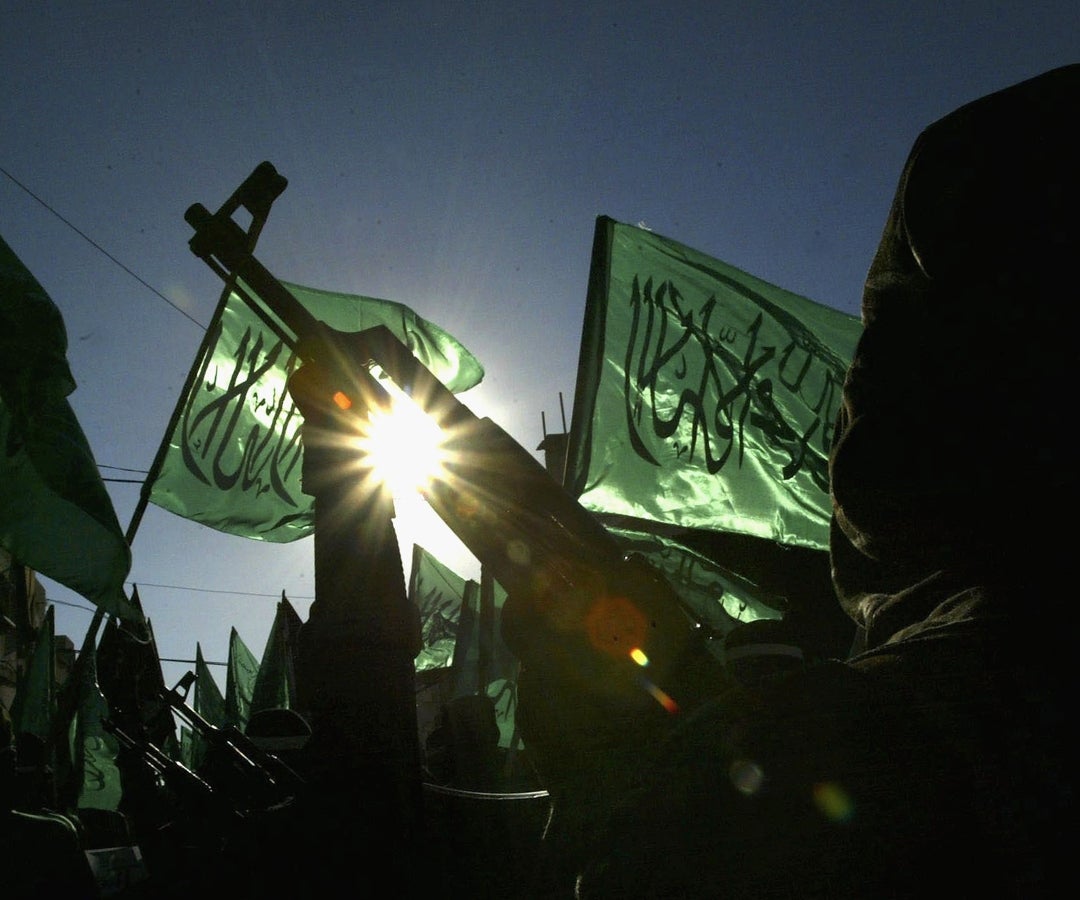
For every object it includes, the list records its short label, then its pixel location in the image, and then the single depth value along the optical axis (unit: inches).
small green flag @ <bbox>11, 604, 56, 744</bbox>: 387.2
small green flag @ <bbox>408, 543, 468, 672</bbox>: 615.5
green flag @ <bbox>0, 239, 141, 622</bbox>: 124.7
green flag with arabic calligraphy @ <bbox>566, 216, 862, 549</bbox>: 204.7
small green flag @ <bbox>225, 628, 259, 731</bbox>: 622.2
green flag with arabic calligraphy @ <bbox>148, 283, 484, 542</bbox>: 251.4
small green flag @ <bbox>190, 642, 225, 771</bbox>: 619.2
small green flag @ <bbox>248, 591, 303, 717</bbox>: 457.7
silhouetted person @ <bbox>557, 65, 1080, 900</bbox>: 22.1
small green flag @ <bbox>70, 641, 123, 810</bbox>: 396.8
